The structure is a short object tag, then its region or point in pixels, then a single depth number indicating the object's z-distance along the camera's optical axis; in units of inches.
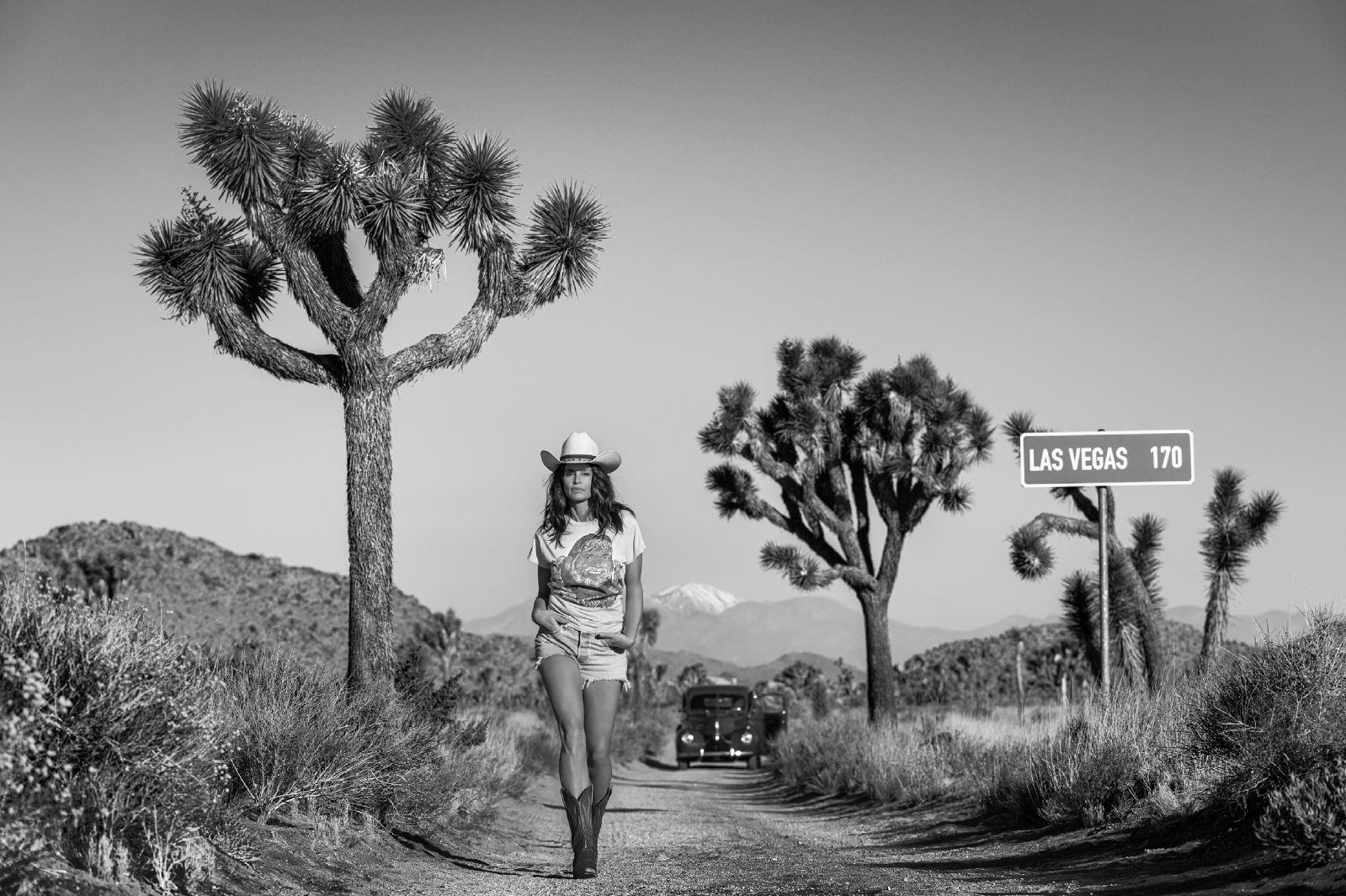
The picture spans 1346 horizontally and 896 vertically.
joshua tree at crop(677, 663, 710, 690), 2740.2
